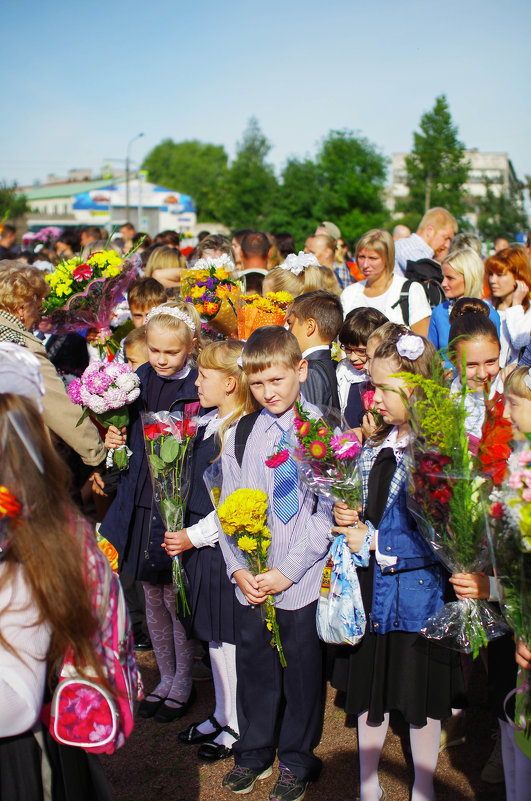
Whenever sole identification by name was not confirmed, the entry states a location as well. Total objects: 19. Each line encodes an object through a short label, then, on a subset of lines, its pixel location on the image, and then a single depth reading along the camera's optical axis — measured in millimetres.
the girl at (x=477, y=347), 3816
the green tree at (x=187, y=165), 120875
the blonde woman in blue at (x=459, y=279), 5641
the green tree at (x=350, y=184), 60850
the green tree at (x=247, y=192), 67500
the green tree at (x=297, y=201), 60656
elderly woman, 4219
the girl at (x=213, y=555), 3695
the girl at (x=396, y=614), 3059
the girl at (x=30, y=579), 1738
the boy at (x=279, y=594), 3289
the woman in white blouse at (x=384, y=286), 5930
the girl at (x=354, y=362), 4488
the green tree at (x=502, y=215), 47094
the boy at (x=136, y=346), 4902
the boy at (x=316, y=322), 4457
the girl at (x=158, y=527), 4047
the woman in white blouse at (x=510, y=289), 5570
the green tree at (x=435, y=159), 56750
